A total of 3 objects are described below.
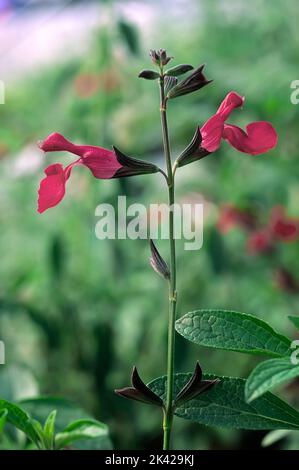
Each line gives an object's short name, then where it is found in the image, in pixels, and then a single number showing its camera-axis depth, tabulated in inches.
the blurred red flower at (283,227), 24.9
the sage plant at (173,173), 10.4
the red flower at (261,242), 25.5
